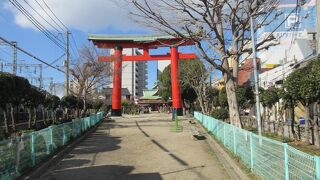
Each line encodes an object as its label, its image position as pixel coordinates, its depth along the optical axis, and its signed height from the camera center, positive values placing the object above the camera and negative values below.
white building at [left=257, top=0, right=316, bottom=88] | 19.28 +5.14
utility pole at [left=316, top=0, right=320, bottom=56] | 13.08 +4.98
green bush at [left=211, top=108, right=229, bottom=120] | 17.71 -0.74
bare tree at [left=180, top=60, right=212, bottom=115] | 22.16 +2.51
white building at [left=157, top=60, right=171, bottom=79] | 72.51 +12.23
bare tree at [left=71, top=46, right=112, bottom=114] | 20.74 +2.84
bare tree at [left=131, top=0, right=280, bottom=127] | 8.32 +2.78
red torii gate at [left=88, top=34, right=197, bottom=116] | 25.57 +5.44
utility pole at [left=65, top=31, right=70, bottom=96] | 20.09 +3.61
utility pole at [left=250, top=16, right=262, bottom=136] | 7.32 +0.97
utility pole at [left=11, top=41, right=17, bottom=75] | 26.32 +4.99
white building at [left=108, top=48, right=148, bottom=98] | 77.43 +9.03
